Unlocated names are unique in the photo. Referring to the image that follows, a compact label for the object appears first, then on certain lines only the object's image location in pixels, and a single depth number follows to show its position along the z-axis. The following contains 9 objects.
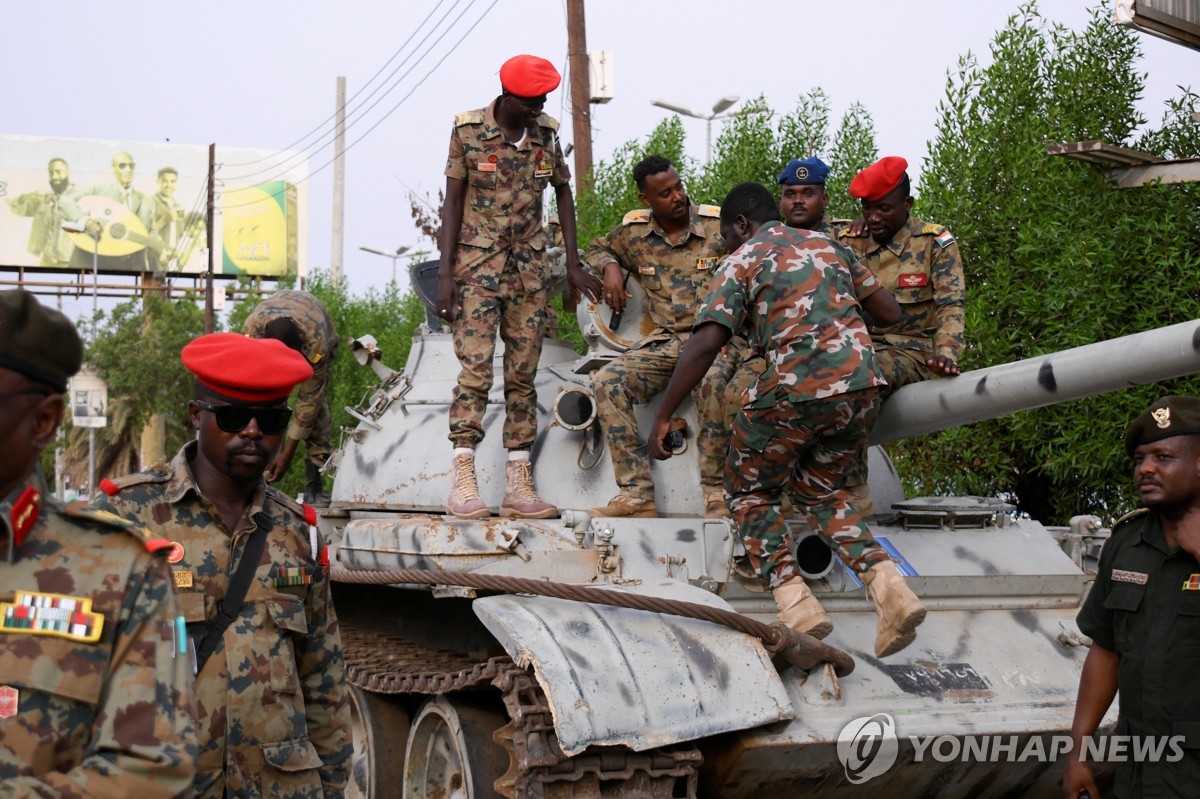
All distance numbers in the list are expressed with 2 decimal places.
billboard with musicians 45.38
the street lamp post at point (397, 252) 31.59
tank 4.98
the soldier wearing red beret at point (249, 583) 3.53
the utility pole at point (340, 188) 33.44
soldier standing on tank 6.68
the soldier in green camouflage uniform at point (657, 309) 6.38
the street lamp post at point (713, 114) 19.02
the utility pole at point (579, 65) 16.81
